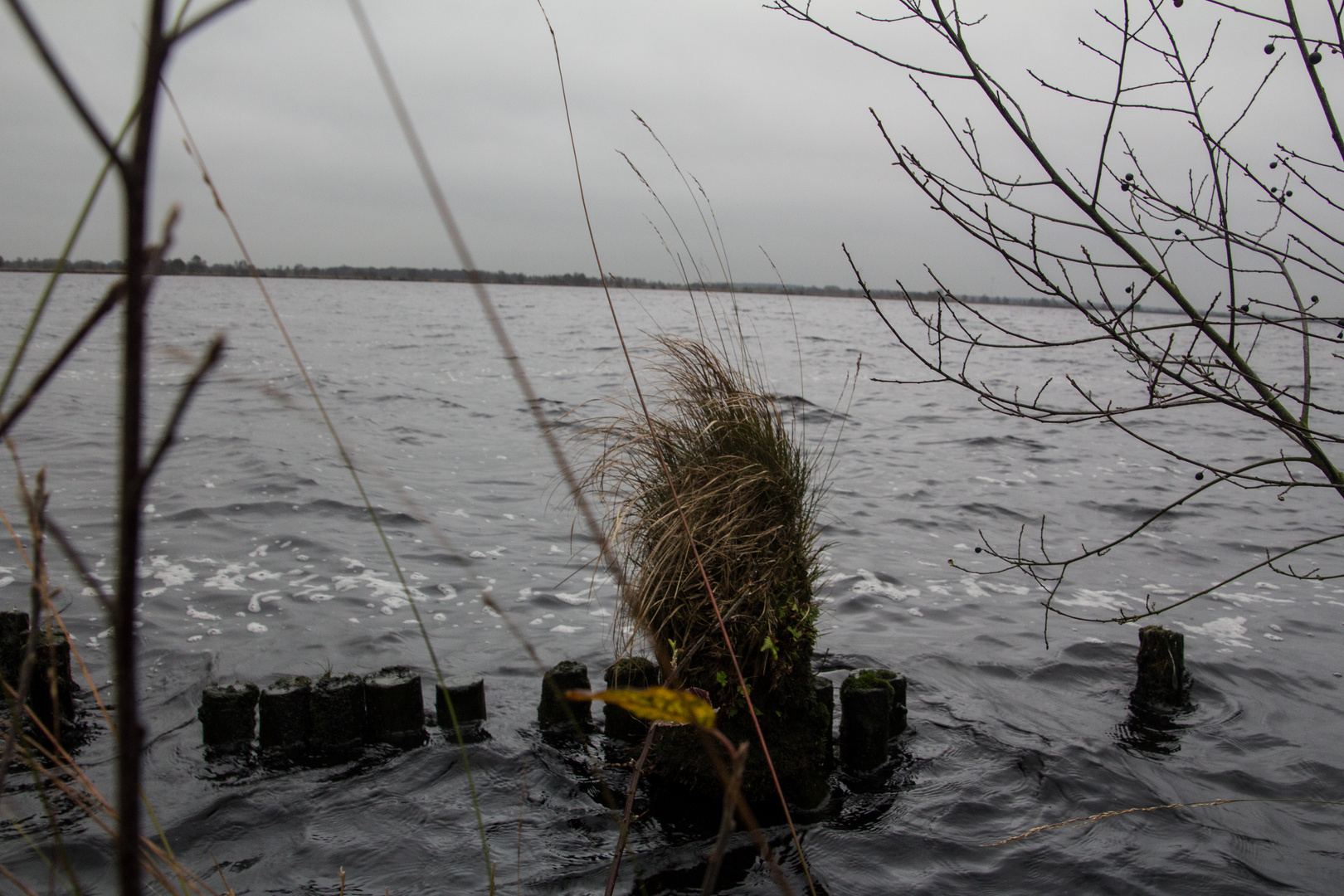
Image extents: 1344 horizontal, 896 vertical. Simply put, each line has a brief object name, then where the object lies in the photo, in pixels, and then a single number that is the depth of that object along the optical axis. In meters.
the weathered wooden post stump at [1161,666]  4.92
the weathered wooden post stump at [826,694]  3.94
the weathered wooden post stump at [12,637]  4.09
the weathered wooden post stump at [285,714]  3.96
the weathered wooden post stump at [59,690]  4.00
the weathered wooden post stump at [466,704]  4.41
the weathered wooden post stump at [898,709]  4.45
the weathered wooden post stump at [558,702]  4.11
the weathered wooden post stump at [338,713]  4.02
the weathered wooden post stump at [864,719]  4.06
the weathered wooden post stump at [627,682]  3.90
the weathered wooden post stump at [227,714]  3.99
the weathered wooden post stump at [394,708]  4.16
